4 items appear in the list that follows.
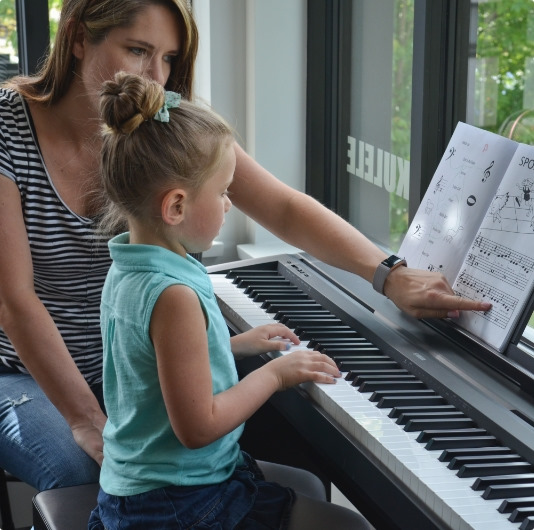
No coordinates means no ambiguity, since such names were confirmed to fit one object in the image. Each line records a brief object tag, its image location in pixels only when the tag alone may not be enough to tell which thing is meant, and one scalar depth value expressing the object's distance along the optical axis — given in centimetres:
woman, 240
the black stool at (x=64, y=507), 218
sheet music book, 227
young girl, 203
